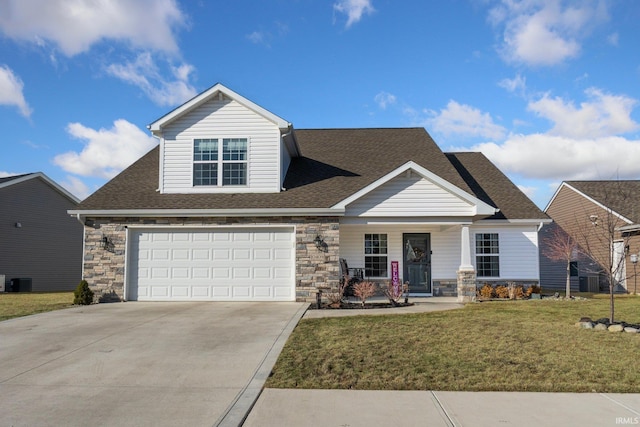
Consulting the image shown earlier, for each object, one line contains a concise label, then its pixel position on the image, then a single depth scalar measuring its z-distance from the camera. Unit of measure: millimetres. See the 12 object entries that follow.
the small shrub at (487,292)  16594
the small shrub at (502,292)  16812
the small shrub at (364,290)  13641
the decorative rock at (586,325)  10203
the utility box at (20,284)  23188
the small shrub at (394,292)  14180
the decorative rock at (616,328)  9812
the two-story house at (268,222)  15281
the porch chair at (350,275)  16188
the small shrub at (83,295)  14750
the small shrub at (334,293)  14715
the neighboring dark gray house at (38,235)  23641
